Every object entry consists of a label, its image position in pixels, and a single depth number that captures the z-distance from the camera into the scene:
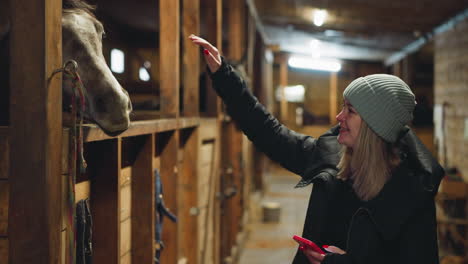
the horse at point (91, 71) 1.60
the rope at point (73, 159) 1.44
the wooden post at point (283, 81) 15.33
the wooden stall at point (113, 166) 1.33
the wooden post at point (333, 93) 16.50
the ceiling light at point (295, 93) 17.38
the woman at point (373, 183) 1.94
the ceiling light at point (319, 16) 8.41
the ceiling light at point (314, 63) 14.88
